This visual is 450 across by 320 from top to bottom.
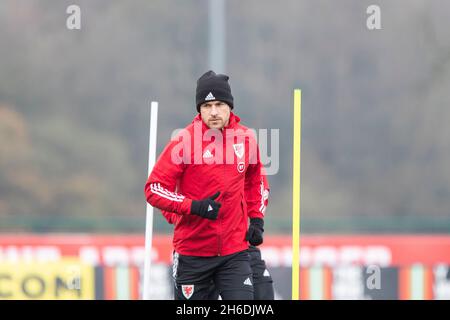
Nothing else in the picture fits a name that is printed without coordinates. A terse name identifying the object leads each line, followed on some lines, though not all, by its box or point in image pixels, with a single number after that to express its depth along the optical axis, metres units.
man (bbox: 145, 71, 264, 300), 10.97
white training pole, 12.63
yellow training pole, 11.98
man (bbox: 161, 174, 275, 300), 12.40
